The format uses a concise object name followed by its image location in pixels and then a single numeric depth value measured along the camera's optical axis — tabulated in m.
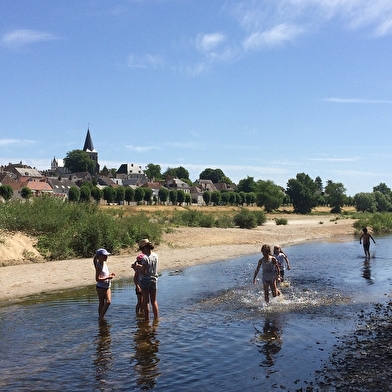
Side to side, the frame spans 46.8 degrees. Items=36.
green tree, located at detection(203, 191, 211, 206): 129.75
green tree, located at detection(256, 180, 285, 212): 105.25
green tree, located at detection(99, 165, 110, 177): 189.75
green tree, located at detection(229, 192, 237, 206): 132.12
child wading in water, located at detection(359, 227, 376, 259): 29.36
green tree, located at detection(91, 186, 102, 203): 103.93
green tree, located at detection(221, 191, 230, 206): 131.50
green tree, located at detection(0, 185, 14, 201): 89.62
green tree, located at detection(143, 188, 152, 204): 114.82
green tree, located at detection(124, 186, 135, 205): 111.38
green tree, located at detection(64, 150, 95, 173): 180.62
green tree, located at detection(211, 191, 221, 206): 130.12
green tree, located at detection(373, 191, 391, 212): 133.25
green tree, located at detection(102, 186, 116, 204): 107.00
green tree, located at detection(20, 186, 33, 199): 95.98
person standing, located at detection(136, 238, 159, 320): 11.68
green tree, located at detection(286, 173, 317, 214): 116.75
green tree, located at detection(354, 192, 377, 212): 128.62
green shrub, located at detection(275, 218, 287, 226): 67.68
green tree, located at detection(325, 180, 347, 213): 127.55
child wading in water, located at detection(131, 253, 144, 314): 11.75
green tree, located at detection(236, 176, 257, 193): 166.40
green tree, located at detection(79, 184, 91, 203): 101.00
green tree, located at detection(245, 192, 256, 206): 136.00
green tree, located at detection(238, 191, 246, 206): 134.75
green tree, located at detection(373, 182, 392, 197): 190.10
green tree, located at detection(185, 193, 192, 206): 125.33
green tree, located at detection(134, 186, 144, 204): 113.25
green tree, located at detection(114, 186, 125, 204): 110.25
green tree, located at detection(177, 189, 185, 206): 122.25
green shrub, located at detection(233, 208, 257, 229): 56.94
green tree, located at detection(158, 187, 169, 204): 122.69
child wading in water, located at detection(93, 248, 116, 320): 11.53
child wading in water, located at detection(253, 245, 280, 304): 14.02
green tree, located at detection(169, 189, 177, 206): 121.69
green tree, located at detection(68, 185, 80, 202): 98.76
